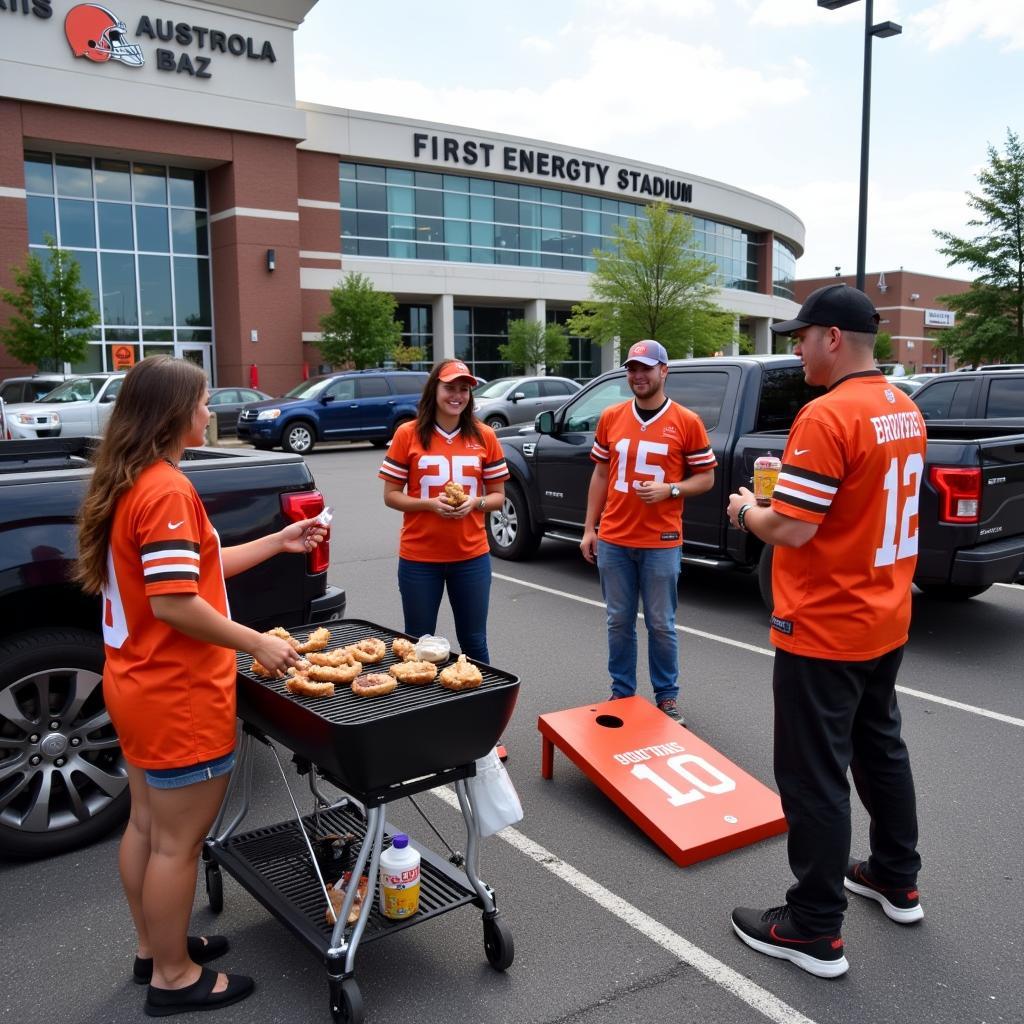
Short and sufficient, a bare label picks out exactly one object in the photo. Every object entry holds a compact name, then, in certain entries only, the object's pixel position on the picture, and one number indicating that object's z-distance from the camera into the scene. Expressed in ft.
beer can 11.32
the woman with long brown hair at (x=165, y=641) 8.52
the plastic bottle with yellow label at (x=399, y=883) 9.87
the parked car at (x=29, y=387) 72.18
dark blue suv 73.15
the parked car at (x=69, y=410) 61.36
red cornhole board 12.73
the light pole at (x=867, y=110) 49.70
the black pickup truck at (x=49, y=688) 12.12
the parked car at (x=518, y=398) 74.54
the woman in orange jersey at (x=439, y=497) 15.76
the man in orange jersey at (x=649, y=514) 17.03
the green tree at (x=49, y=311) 90.17
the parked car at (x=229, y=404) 81.76
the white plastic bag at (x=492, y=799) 10.26
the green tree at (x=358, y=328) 111.04
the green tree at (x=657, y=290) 111.14
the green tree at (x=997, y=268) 87.20
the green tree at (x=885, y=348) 272.31
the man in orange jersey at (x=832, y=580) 9.79
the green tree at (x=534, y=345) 136.46
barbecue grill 8.91
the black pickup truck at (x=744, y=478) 20.77
